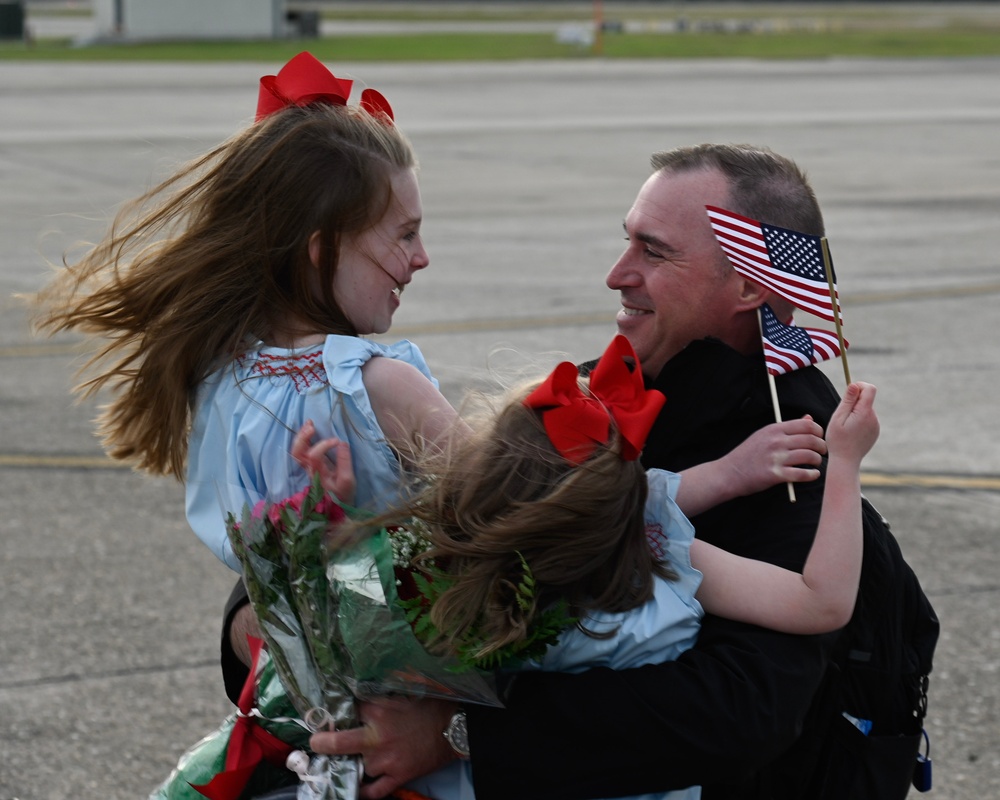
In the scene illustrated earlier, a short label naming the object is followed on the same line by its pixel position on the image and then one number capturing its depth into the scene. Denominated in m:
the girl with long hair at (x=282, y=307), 2.46
